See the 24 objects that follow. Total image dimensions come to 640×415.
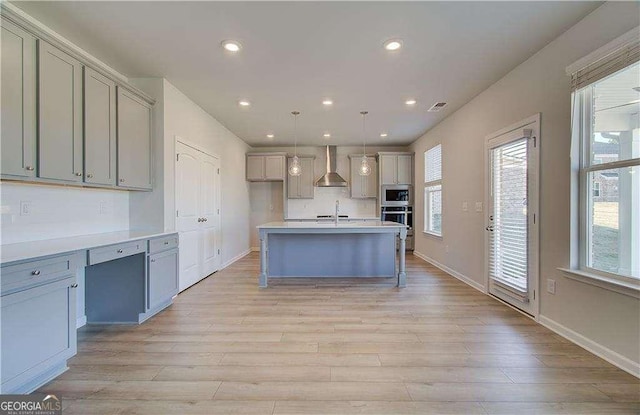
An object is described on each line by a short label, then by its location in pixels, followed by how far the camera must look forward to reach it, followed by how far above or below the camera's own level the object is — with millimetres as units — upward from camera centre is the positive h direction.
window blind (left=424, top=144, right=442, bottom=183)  5539 +847
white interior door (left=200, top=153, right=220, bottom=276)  4555 -85
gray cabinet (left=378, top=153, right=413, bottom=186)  6922 +920
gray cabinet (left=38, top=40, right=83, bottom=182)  2168 +721
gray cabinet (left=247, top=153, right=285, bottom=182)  6906 +951
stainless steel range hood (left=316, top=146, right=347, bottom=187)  6242 +582
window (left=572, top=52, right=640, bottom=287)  2055 +297
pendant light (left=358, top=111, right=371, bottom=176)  4745 +731
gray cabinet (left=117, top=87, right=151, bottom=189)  2988 +707
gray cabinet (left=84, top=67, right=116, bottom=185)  2578 +719
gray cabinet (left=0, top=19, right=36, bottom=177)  1925 +716
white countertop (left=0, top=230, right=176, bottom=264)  1821 -296
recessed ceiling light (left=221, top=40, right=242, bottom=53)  2643 +1486
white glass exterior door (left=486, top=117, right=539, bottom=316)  2936 -105
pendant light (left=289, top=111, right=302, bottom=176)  4630 +713
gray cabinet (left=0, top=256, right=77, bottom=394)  1676 -745
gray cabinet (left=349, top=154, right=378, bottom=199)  7148 +572
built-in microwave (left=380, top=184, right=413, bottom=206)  6883 +244
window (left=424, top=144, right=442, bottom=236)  5562 +324
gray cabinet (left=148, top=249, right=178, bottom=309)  2947 -762
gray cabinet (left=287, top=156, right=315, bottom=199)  7108 +592
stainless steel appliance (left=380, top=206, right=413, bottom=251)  6922 -206
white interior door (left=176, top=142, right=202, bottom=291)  3860 -85
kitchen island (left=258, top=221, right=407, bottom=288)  4586 -770
